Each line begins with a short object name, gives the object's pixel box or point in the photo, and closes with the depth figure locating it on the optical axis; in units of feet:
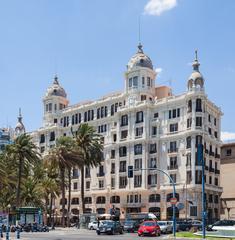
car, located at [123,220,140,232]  208.02
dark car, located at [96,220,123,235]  177.68
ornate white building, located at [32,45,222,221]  283.18
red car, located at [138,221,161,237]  161.89
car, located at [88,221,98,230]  234.38
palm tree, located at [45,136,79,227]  254.68
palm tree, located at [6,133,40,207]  253.73
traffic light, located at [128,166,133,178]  155.02
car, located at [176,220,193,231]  197.88
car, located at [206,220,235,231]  175.07
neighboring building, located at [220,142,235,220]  322.75
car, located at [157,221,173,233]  186.60
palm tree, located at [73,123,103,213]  268.62
